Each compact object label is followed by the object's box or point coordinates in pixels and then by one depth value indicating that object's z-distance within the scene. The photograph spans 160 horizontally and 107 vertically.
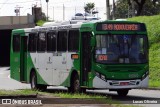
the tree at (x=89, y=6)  110.28
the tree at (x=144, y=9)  99.34
